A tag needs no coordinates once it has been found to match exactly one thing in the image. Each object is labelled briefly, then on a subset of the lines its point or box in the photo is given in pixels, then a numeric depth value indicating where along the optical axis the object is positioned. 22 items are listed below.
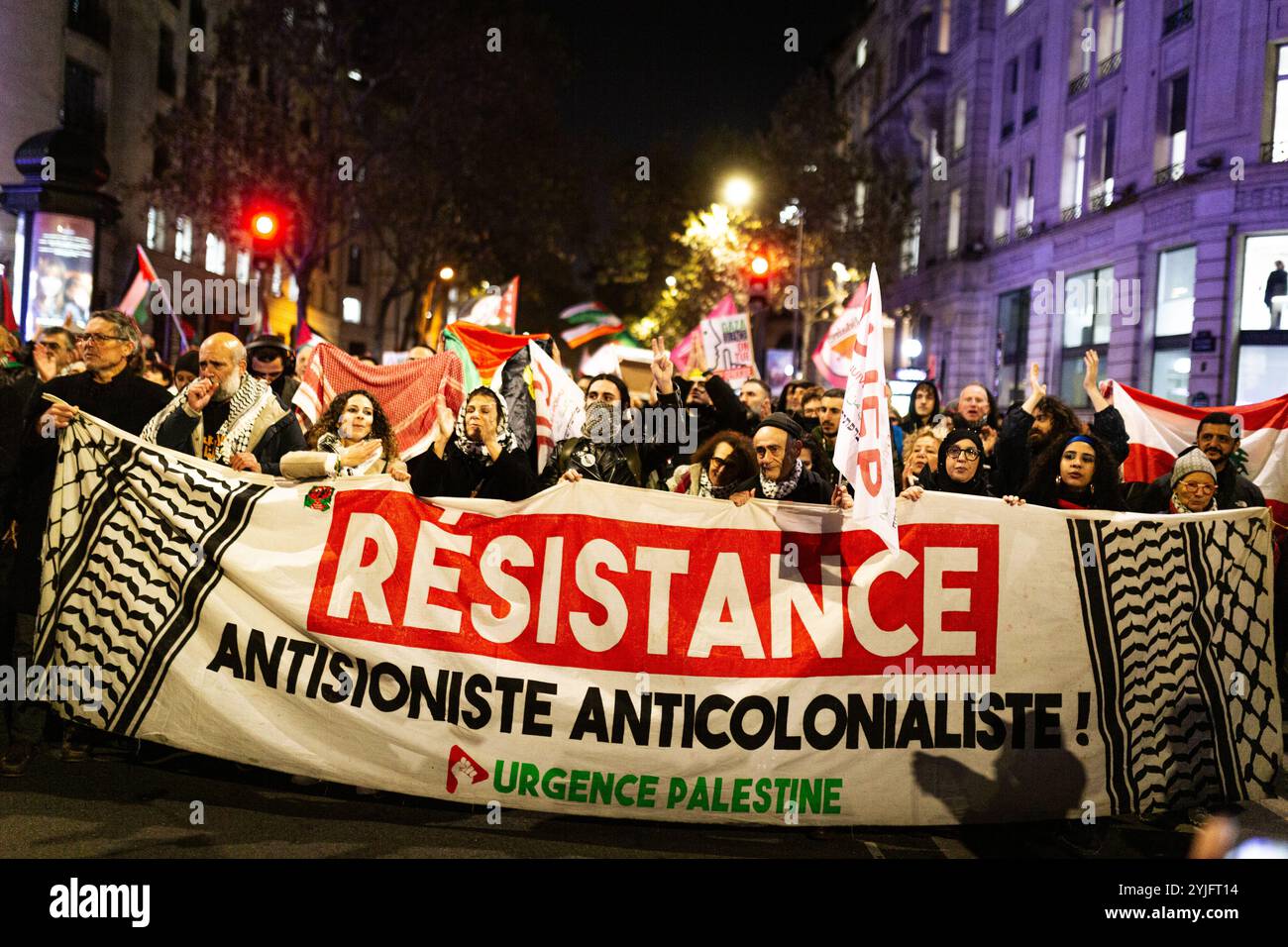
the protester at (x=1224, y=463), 6.98
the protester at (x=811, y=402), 9.54
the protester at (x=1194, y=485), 6.02
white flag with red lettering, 4.50
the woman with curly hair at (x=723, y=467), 5.62
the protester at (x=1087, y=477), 6.14
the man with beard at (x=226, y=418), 5.82
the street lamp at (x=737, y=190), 23.62
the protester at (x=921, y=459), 6.78
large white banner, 4.72
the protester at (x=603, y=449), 6.50
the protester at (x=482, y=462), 5.90
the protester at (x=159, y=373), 9.15
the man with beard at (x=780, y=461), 5.56
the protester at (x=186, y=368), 8.29
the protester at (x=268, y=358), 8.59
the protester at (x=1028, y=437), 7.61
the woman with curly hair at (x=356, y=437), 5.64
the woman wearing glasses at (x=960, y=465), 6.21
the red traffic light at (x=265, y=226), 14.64
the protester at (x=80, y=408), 5.51
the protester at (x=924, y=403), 9.30
